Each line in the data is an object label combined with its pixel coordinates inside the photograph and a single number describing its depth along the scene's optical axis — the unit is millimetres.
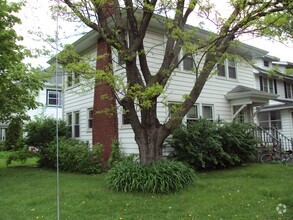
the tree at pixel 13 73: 10203
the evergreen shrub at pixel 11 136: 23984
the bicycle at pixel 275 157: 13009
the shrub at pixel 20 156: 14078
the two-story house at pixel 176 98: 12391
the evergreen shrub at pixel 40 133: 15102
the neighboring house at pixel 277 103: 20297
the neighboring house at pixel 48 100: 28002
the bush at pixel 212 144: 10797
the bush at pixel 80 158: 11875
